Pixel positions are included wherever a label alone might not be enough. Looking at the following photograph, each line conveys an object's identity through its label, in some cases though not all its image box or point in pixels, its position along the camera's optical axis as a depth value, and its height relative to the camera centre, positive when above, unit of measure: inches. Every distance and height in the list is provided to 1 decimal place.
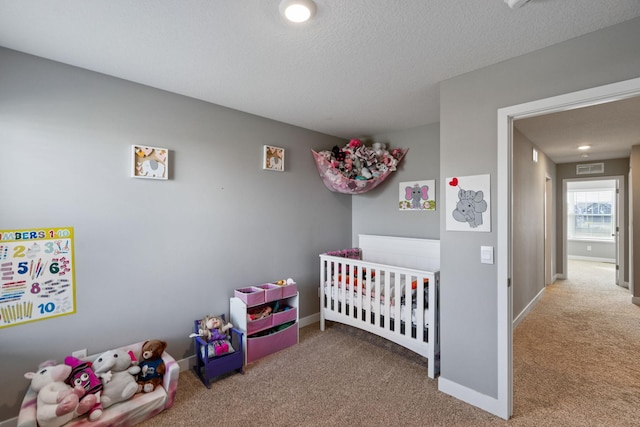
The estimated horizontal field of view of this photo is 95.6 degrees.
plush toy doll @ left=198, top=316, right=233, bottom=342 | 93.3 -37.1
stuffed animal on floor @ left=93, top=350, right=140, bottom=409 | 71.4 -41.3
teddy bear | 79.4 -42.2
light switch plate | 75.8 -10.4
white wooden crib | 93.8 -28.8
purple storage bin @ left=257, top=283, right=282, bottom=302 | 106.0 -28.8
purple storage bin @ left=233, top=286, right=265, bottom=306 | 101.7 -28.9
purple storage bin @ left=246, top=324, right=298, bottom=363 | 101.9 -47.1
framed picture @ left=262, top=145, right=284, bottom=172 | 118.3 +23.7
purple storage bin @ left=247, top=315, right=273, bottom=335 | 102.7 -39.4
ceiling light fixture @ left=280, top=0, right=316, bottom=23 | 52.9 +38.6
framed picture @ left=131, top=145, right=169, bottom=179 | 86.5 +16.3
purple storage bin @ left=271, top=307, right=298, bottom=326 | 108.6 -38.7
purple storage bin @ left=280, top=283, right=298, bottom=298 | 111.9 -29.5
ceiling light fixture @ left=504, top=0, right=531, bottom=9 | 51.8 +38.2
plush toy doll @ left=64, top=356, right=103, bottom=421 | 67.2 -39.9
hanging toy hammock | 131.1 +22.8
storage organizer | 101.9 -37.9
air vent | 203.2 +33.3
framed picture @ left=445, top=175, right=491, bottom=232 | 77.0 +3.4
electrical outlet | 77.4 -37.1
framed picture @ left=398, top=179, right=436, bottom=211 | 127.6 +8.9
